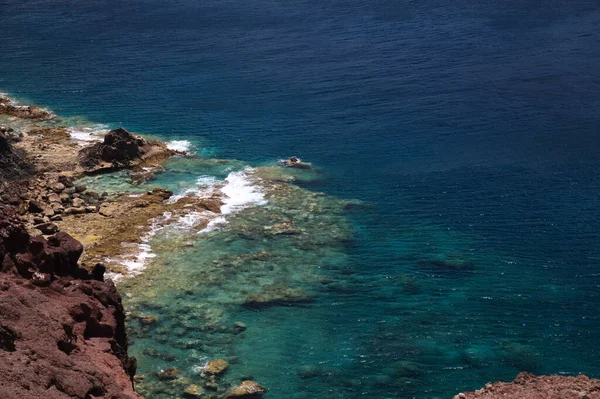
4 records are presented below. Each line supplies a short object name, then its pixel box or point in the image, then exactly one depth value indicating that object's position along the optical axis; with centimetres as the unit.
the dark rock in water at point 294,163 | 9981
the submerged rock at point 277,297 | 6888
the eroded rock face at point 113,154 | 9469
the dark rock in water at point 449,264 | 7400
